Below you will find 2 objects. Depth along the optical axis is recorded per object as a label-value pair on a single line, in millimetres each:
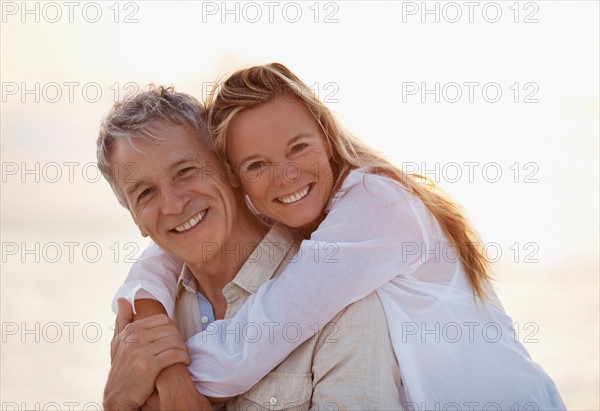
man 2936
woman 2967
